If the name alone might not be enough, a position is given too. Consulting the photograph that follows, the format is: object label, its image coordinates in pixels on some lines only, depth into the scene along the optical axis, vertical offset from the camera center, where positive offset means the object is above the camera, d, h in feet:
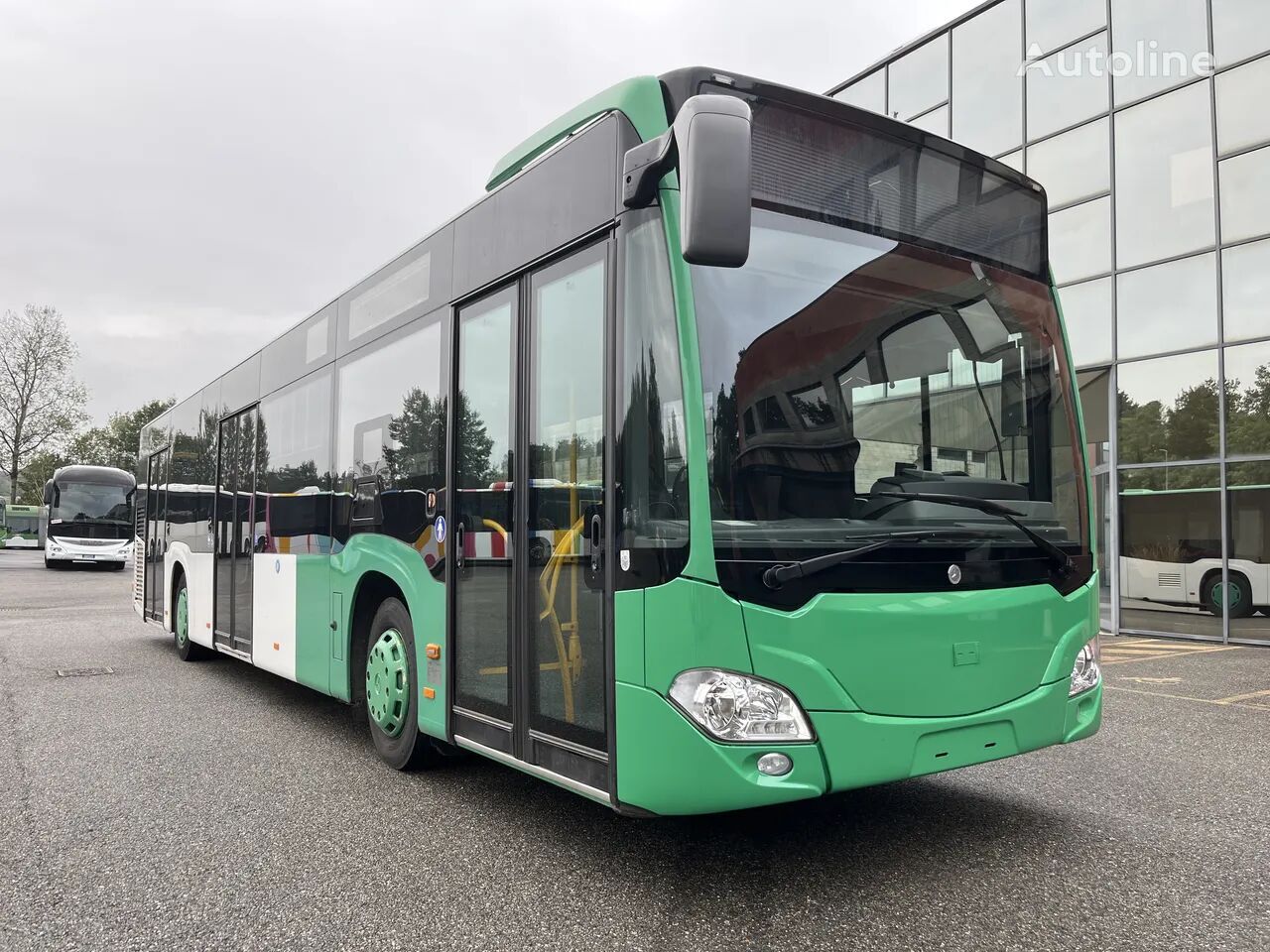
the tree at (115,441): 184.03 +13.72
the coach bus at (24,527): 195.83 -4.84
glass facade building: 40.70 +10.25
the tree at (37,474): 172.58 +5.62
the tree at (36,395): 153.28 +17.62
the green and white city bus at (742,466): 10.30 +0.40
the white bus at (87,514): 102.53 -1.11
